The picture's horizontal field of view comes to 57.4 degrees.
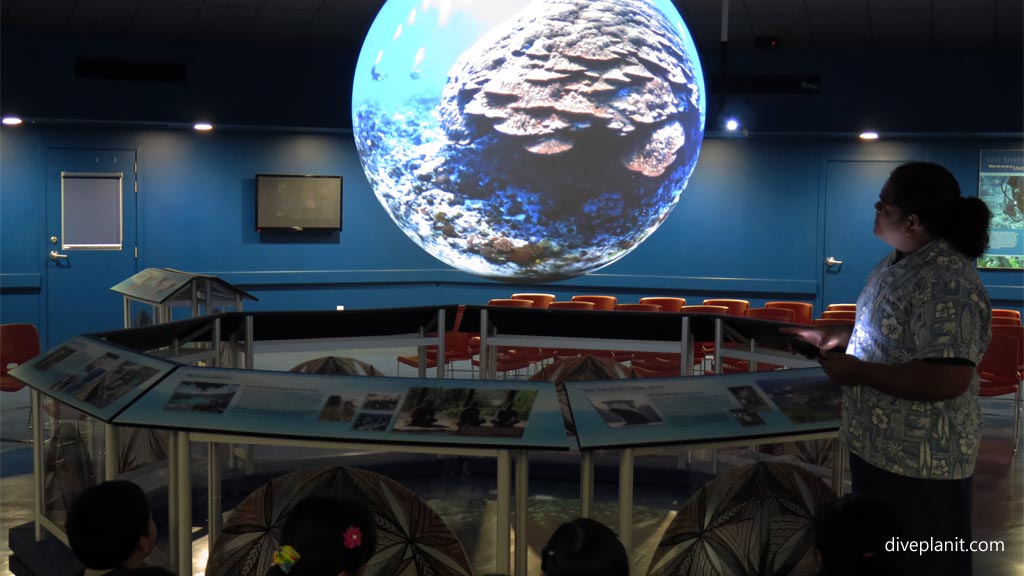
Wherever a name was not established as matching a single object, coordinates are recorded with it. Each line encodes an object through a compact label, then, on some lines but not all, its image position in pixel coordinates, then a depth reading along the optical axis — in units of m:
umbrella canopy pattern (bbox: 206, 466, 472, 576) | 3.09
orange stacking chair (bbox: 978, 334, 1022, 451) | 6.84
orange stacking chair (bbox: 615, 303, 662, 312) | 9.34
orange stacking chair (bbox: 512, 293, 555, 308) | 10.15
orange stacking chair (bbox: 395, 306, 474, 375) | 7.86
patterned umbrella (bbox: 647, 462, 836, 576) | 2.98
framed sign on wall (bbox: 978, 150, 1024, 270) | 11.80
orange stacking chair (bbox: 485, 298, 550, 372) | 7.96
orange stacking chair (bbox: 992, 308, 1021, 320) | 9.57
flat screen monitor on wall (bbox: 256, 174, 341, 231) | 12.16
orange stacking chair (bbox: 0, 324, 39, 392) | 6.86
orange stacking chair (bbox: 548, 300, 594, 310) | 9.21
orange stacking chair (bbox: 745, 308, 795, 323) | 8.70
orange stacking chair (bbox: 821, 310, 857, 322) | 9.12
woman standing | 2.52
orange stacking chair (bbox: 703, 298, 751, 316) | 9.55
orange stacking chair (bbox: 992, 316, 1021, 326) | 9.07
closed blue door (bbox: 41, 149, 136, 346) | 11.44
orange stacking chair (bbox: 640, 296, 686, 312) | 10.14
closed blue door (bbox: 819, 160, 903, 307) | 12.22
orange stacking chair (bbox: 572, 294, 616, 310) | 10.09
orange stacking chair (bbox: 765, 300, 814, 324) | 9.87
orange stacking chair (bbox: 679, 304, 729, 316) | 8.97
